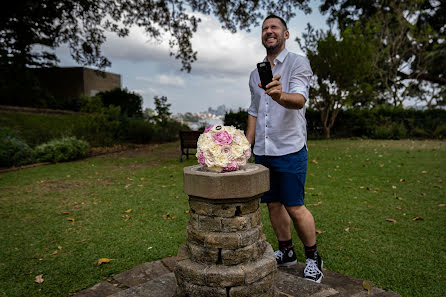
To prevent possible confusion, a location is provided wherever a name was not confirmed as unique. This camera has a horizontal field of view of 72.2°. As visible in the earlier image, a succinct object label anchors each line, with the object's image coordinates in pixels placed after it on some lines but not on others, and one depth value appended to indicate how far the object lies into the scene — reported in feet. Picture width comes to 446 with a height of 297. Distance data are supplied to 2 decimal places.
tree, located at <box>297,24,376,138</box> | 52.44
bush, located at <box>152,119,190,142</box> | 55.11
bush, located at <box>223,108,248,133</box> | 61.41
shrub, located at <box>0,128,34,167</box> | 30.30
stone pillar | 7.23
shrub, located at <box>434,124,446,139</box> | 53.72
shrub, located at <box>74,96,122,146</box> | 43.60
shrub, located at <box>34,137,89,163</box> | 33.50
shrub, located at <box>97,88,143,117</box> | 75.66
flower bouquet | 7.58
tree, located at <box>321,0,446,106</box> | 70.95
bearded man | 8.96
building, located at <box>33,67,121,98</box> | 92.73
